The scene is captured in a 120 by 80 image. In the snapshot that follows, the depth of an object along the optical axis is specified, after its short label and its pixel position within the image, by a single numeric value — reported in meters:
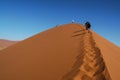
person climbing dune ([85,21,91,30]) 10.02
